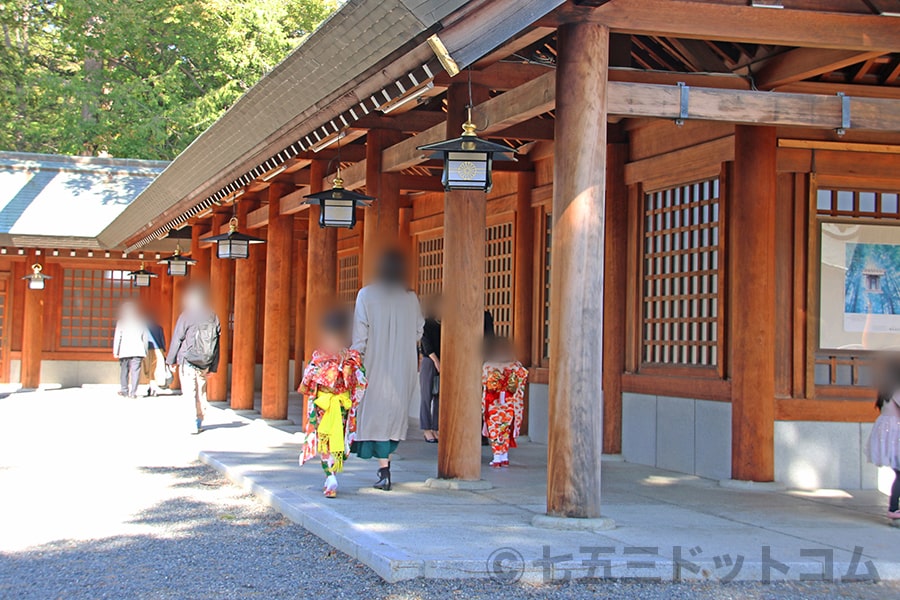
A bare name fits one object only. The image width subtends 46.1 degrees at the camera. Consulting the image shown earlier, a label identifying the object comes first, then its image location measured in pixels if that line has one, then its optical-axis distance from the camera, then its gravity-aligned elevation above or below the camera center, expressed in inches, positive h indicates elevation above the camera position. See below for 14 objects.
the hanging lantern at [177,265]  808.9 +49.3
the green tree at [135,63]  1226.0 +324.0
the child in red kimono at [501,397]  421.1 -24.5
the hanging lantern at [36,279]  919.0 +41.0
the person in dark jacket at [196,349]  550.6 -9.9
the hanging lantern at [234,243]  599.8 +50.0
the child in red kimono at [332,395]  334.6 -19.7
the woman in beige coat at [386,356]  343.0 -7.1
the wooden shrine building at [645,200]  280.2 +53.1
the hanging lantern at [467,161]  309.4 +51.6
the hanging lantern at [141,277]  944.9 +46.2
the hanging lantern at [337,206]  431.8 +52.0
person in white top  852.0 -9.6
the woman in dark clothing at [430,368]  474.0 -15.8
